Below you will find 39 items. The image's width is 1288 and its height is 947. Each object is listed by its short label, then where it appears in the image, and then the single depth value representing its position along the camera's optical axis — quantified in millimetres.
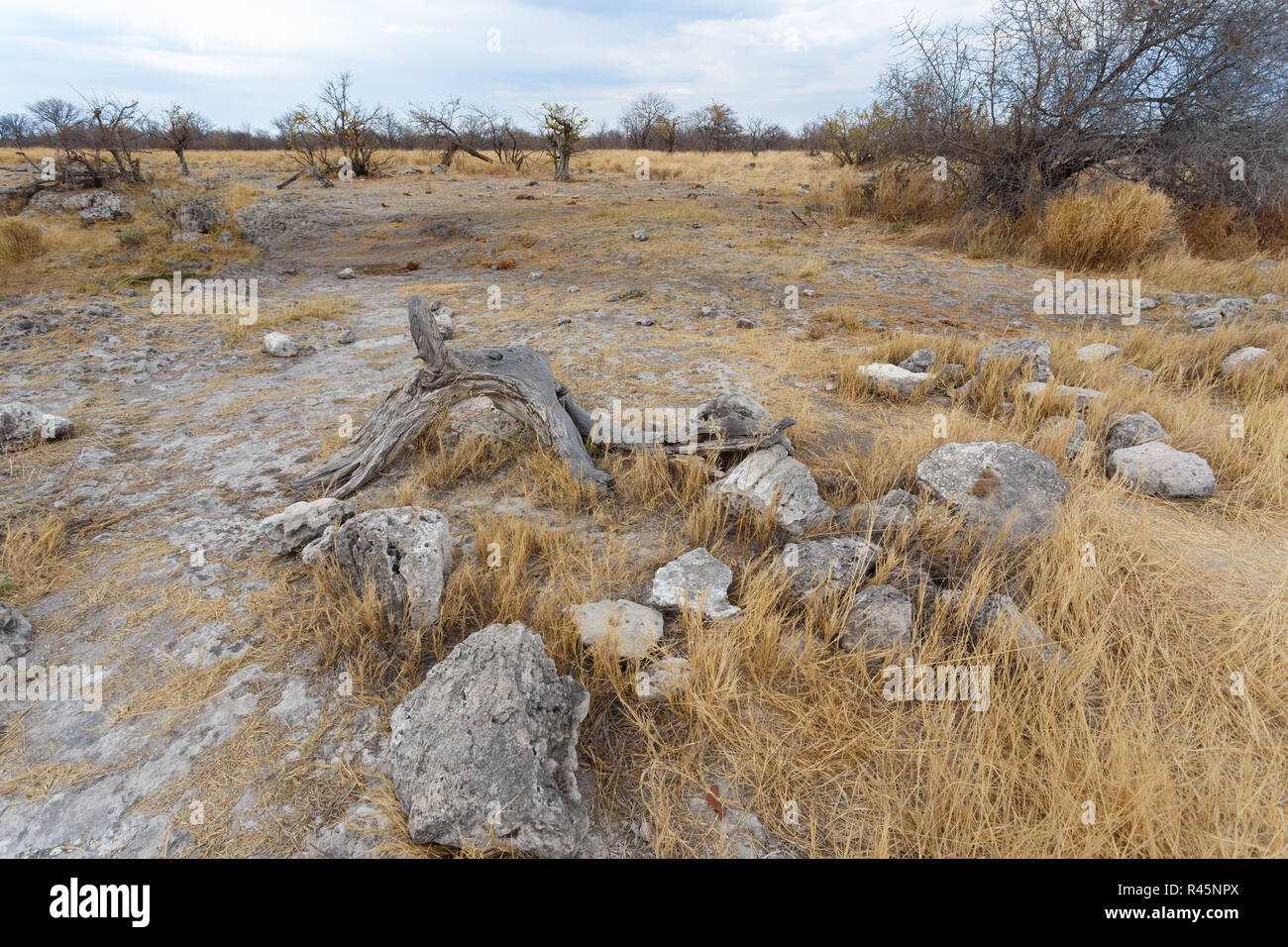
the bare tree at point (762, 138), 31358
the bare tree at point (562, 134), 15734
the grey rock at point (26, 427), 3616
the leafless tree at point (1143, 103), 7719
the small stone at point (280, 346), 5465
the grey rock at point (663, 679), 1960
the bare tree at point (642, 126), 29391
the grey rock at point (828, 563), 2314
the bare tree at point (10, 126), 27028
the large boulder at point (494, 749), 1491
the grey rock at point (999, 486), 2621
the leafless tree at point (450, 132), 18156
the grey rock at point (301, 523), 2723
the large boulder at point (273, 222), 10578
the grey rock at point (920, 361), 4621
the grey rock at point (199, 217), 9789
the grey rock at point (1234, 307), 5930
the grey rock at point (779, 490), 2727
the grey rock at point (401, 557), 2266
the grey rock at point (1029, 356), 4336
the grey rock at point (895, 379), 4371
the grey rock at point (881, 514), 2623
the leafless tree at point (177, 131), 16938
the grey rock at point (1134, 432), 3414
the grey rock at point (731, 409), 3498
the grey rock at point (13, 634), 2137
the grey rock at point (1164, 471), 2986
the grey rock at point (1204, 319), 5848
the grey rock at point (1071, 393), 3854
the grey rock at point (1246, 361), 4355
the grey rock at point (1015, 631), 2004
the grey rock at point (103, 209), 10156
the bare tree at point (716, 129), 30438
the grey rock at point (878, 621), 2127
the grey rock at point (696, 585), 2275
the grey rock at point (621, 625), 2100
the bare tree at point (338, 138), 16359
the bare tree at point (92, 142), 11500
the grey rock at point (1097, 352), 4695
